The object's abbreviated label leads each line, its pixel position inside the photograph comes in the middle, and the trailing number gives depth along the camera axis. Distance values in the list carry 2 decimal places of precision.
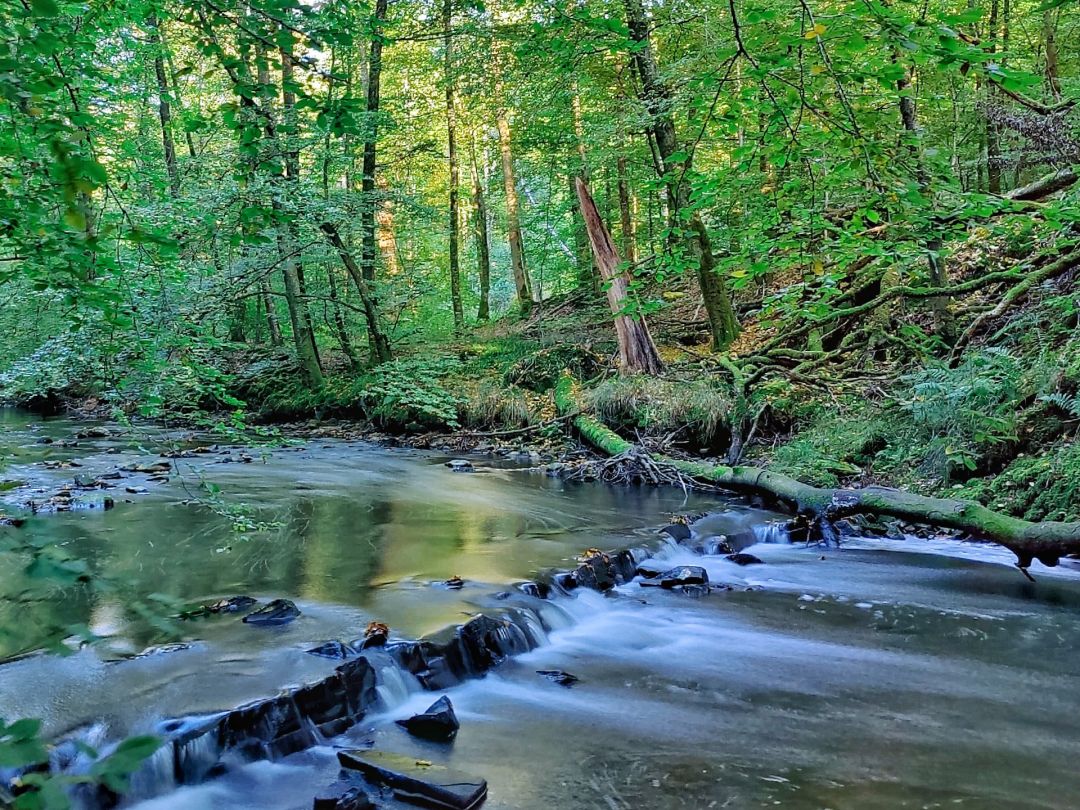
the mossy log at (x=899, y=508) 5.64
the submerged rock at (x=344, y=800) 3.23
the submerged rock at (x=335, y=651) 4.45
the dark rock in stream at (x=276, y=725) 3.60
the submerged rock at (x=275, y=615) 4.98
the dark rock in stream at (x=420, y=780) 3.32
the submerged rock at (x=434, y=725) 4.00
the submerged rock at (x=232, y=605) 5.19
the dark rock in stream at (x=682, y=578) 6.55
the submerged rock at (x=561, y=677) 4.77
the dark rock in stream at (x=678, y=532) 7.71
